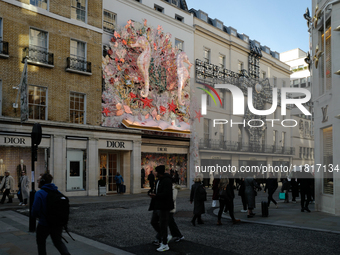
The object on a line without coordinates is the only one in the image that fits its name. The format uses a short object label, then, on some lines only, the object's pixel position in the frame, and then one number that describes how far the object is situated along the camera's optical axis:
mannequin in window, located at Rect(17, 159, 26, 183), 19.78
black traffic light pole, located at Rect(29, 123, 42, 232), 10.70
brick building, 19.61
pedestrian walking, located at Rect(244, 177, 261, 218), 13.01
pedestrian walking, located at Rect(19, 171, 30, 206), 15.88
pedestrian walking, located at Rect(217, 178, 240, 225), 11.49
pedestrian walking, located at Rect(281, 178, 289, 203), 19.25
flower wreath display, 24.84
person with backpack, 5.85
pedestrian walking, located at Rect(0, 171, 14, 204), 16.98
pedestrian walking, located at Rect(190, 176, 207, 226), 11.32
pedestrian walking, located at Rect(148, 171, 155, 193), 24.20
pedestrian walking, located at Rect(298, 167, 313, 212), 14.47
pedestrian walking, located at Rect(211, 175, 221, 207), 14.90
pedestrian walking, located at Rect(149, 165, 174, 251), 7.86
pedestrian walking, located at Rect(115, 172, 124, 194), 24.17
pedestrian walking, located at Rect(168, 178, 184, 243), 8.75
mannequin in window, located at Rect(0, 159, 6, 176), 19.22
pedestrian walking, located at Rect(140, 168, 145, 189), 26.91
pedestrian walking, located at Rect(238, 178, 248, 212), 14.07
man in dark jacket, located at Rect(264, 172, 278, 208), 16.12
